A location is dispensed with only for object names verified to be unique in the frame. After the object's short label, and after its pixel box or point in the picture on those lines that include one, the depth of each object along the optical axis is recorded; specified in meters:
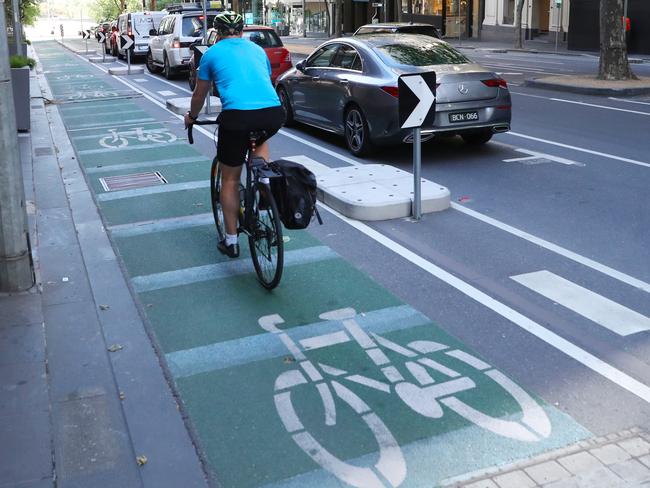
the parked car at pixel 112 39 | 38.73
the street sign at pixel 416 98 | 7.40
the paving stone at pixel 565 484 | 3.48
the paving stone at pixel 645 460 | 3.64
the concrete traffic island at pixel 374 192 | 8.02
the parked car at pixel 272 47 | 20.27
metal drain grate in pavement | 9.86
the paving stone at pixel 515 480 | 3.50
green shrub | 15.05
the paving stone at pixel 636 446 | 3.74
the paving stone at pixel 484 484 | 3.52
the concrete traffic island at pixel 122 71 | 27.94
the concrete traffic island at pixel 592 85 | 18.25
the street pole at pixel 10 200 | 5.61
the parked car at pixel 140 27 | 32.66
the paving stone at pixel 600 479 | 3.47
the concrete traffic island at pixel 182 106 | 16.66
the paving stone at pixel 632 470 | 3.52
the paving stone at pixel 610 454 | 3.68
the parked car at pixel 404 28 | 15.71
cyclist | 5.80
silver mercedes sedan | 10.47
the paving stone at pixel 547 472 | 3.55
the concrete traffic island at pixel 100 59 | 36.34
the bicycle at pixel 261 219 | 5.61
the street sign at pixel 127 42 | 27.38
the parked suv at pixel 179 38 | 23.69
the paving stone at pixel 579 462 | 3.61
